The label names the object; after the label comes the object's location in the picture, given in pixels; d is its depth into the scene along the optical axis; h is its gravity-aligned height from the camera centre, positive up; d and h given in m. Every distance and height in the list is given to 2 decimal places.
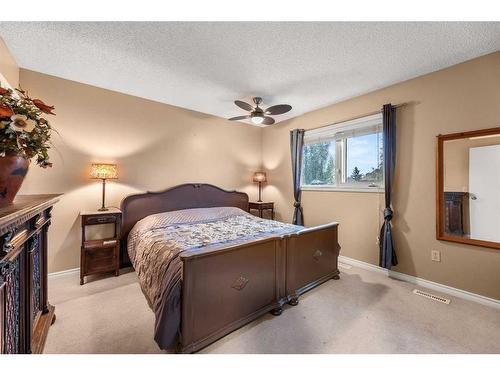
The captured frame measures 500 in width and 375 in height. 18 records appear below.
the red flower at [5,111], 0.88 +0.31
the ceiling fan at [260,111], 2.66 +0.97
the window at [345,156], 3.04 +0.47
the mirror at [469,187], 2.12 -0.01
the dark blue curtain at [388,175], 2.70 +0.14
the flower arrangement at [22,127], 0.93 +0.27
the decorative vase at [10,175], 0.93 +0.05
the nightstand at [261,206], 4.17 -0.41
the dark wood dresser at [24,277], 0.87 -0.51
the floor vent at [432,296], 2.20 -1.18
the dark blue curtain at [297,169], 3.83 +0.30
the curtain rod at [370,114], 2.72 +1.01
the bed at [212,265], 1.49 -0.70
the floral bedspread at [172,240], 1.45 -0.54
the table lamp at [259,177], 4.35 +0.17
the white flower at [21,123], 0.95 +0.28
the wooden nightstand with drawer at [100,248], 2.53 -0.77
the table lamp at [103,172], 2.68 +0.17
